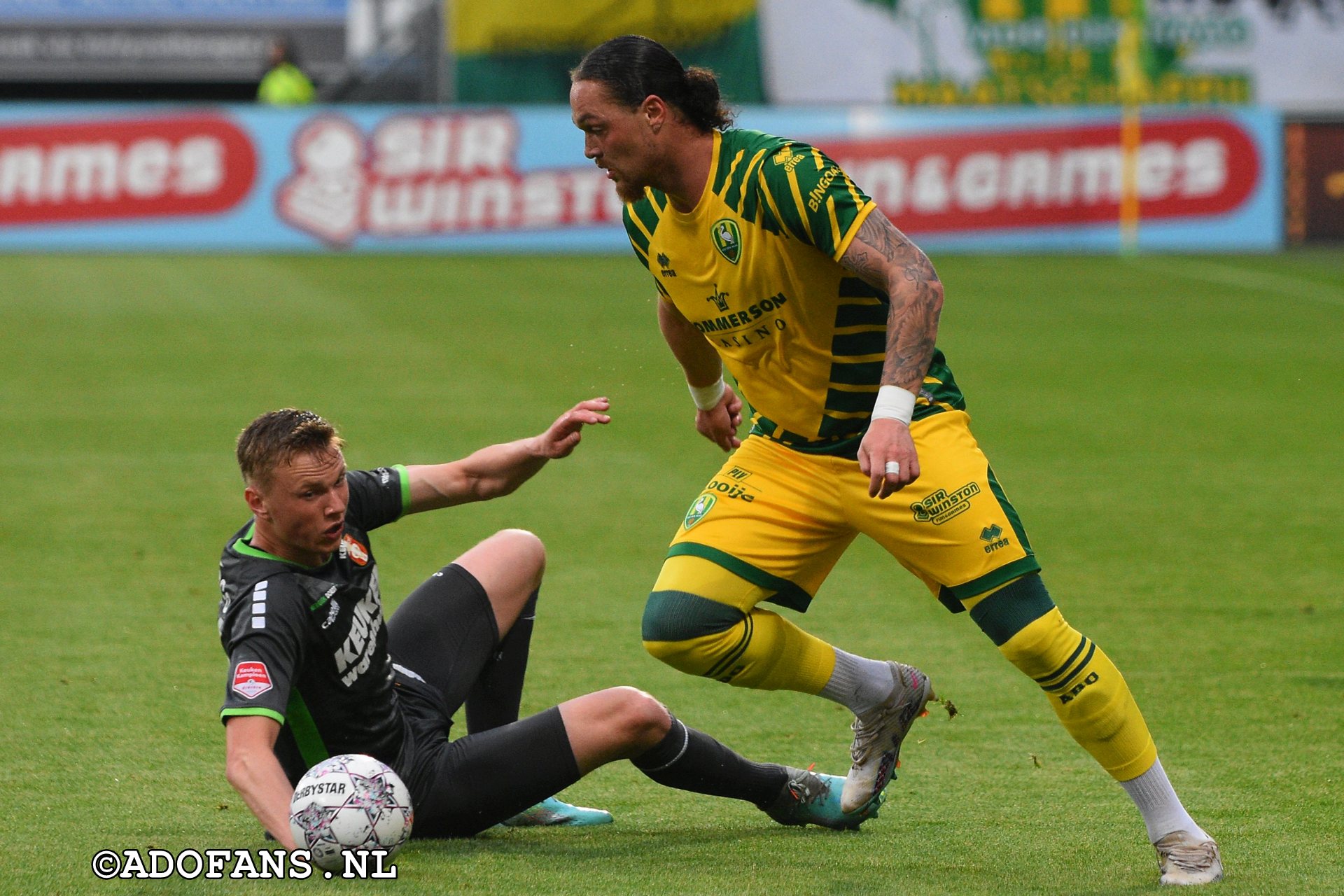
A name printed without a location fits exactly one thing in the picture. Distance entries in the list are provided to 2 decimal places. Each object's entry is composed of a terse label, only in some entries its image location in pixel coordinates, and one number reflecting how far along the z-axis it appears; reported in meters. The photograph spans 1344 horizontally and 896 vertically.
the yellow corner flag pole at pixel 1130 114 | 51.56
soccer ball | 8.54
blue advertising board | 49.12
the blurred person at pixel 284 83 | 55.50
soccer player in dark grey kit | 8.66
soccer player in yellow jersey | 9.02
